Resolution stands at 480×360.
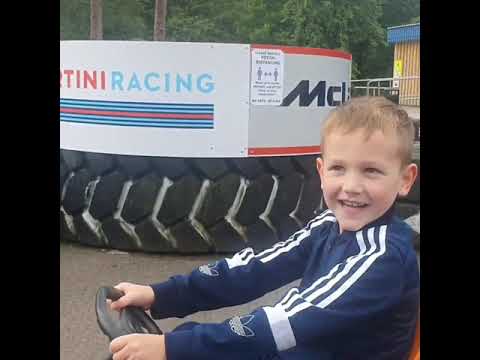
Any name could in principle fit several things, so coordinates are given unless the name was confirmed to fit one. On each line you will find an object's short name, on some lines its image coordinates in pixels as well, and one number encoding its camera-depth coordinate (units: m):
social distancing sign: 3.39
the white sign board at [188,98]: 3.34
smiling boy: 1.25
